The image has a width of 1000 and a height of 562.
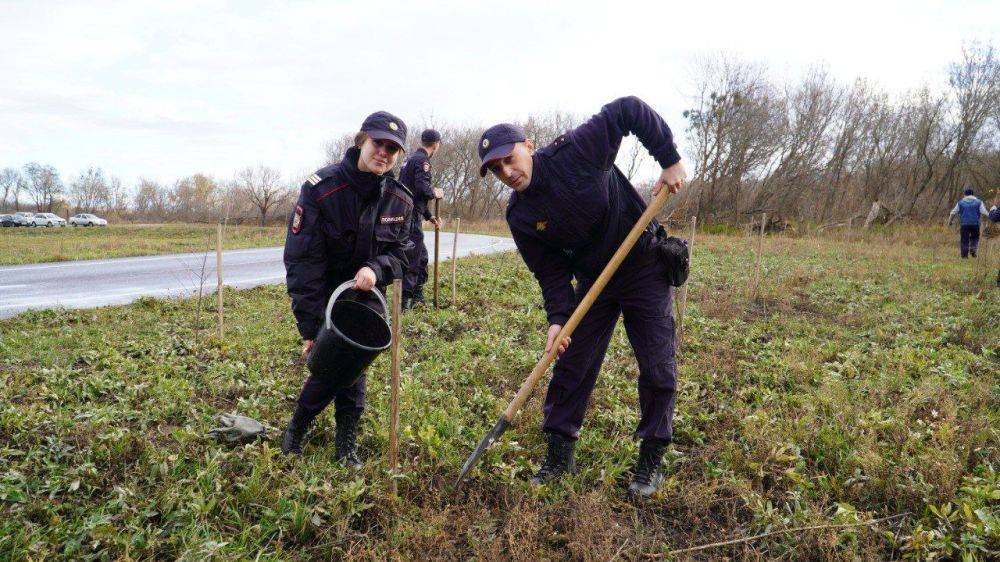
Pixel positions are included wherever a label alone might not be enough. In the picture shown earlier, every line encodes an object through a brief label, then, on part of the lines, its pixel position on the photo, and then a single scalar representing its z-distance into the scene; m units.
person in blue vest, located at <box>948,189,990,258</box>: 12.93
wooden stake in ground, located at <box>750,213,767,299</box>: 7.73
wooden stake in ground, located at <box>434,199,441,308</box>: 6.56
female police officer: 2.81
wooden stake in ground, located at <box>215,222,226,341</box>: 5.24
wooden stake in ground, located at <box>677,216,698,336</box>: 5.73
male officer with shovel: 2.63
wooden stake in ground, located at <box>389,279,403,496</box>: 2.60
